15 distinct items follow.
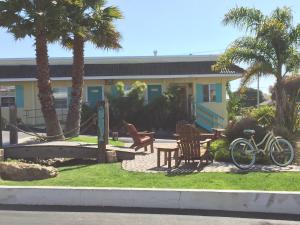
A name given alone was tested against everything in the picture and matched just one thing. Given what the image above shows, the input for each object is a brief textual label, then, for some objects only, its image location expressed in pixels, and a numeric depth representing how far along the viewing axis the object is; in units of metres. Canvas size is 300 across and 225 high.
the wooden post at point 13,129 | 11.22
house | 20.49
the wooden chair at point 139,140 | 10.23
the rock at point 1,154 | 8.93
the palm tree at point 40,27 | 11.58
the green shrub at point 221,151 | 8.50
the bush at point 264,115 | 10.40
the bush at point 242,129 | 9.04
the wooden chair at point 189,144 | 7.88
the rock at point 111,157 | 9.06
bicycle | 7.92
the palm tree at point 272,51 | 9.99
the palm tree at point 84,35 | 12.63
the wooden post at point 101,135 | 9.04
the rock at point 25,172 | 7.40
